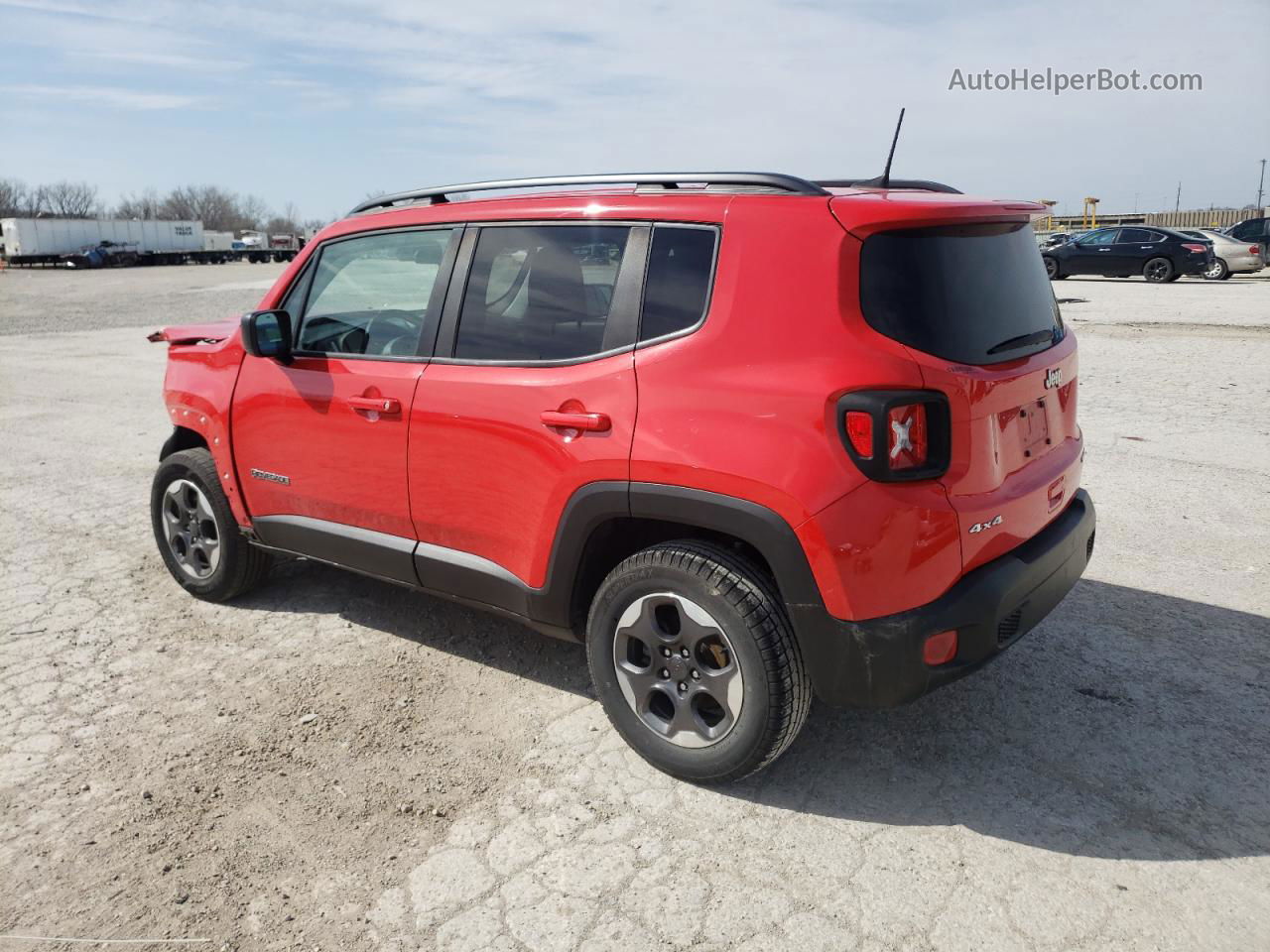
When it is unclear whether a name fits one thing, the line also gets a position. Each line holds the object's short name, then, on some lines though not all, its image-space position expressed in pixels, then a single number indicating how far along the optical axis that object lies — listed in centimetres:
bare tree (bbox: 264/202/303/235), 15311
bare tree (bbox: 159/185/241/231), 15041
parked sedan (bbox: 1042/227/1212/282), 2327
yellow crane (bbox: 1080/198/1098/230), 4274
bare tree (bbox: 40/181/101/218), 13688
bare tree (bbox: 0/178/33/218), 11588
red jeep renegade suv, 271
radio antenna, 341
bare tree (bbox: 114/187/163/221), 14688
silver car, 2398
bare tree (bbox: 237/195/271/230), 15650
